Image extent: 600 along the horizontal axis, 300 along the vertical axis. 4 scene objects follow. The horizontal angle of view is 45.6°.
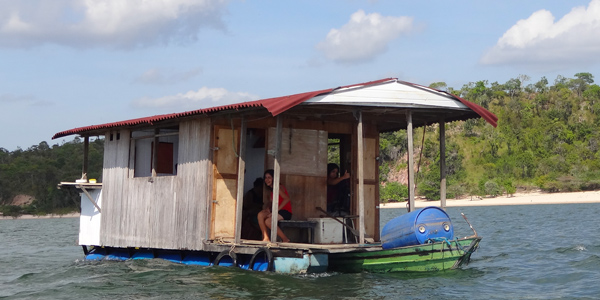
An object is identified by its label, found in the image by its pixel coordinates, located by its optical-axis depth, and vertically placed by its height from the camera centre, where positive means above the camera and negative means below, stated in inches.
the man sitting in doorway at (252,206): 582.6 +7.6
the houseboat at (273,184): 495.2 +25.9
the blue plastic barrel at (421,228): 493.0 -7.7
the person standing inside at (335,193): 581.3 +18.9
